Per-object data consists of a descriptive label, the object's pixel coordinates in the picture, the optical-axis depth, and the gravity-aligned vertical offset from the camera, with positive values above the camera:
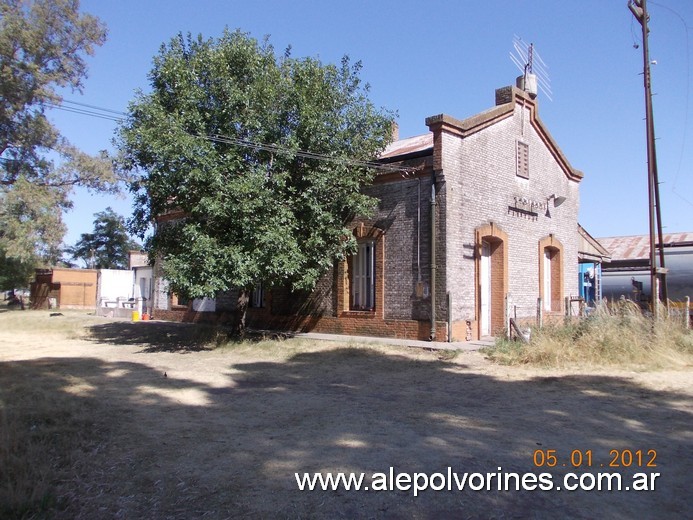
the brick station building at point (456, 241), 14.35 +1.94
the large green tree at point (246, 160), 12.57 +3.61
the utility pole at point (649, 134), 13.86 +4.56
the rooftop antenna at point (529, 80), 18.45 +7.90
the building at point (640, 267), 19.48 +1.73
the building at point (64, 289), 36.69 +0.85
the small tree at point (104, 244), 55.31 +5.96
